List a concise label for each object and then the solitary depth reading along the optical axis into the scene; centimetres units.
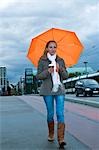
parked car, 1662
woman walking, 387
